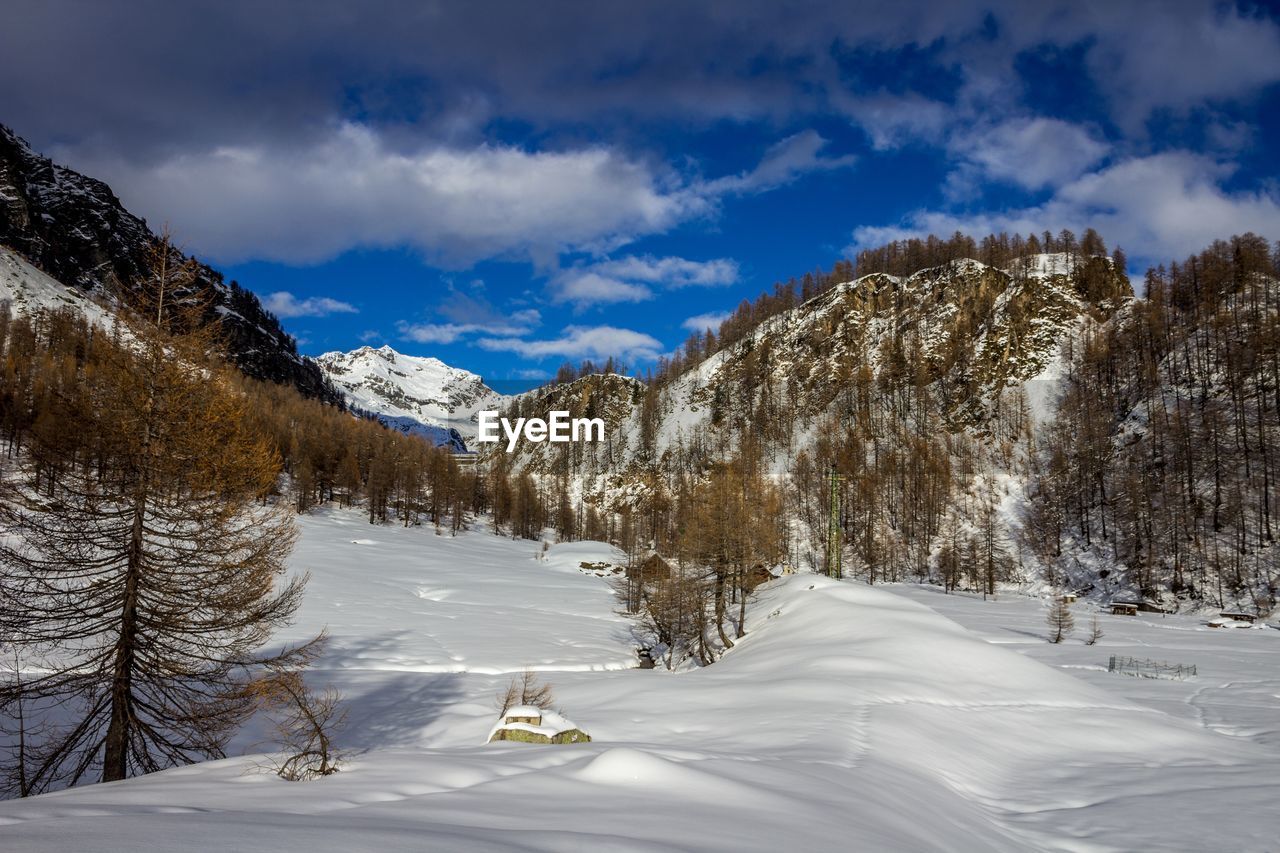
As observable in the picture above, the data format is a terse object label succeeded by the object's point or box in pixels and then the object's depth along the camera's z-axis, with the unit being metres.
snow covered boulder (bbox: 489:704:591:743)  12.12
